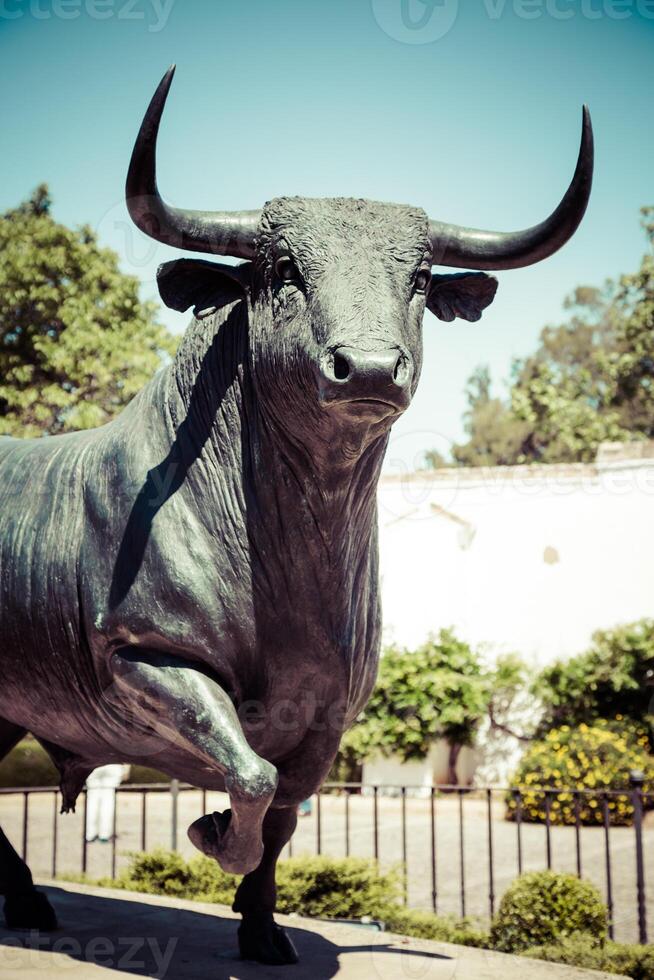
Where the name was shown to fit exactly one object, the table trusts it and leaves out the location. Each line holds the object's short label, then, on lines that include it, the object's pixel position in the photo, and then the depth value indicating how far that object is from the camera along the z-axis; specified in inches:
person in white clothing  460.1
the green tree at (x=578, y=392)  1090.1
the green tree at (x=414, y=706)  652.7
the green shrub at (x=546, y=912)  249.9
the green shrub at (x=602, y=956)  207.8
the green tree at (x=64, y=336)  701.9
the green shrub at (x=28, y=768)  625.3
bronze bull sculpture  122.3
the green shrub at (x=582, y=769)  525.7
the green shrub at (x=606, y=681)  636.1
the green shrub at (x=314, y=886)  271.4
